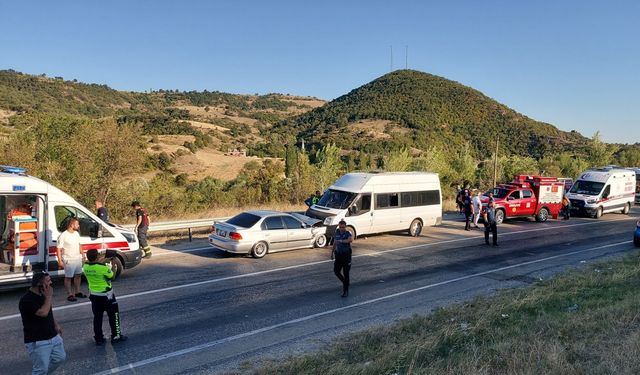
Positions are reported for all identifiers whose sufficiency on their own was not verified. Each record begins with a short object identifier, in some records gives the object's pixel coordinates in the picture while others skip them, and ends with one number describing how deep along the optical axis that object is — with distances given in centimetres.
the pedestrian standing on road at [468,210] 2181
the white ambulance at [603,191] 2741
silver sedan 1430
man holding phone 541
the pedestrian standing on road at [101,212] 1371
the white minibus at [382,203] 1775
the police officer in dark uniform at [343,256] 1080
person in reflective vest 746
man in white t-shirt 969
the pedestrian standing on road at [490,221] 1748
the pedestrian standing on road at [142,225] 1426
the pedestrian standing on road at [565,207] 2637
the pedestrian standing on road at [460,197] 2435
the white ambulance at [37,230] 1010
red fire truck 2438
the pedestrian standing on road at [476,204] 2156
